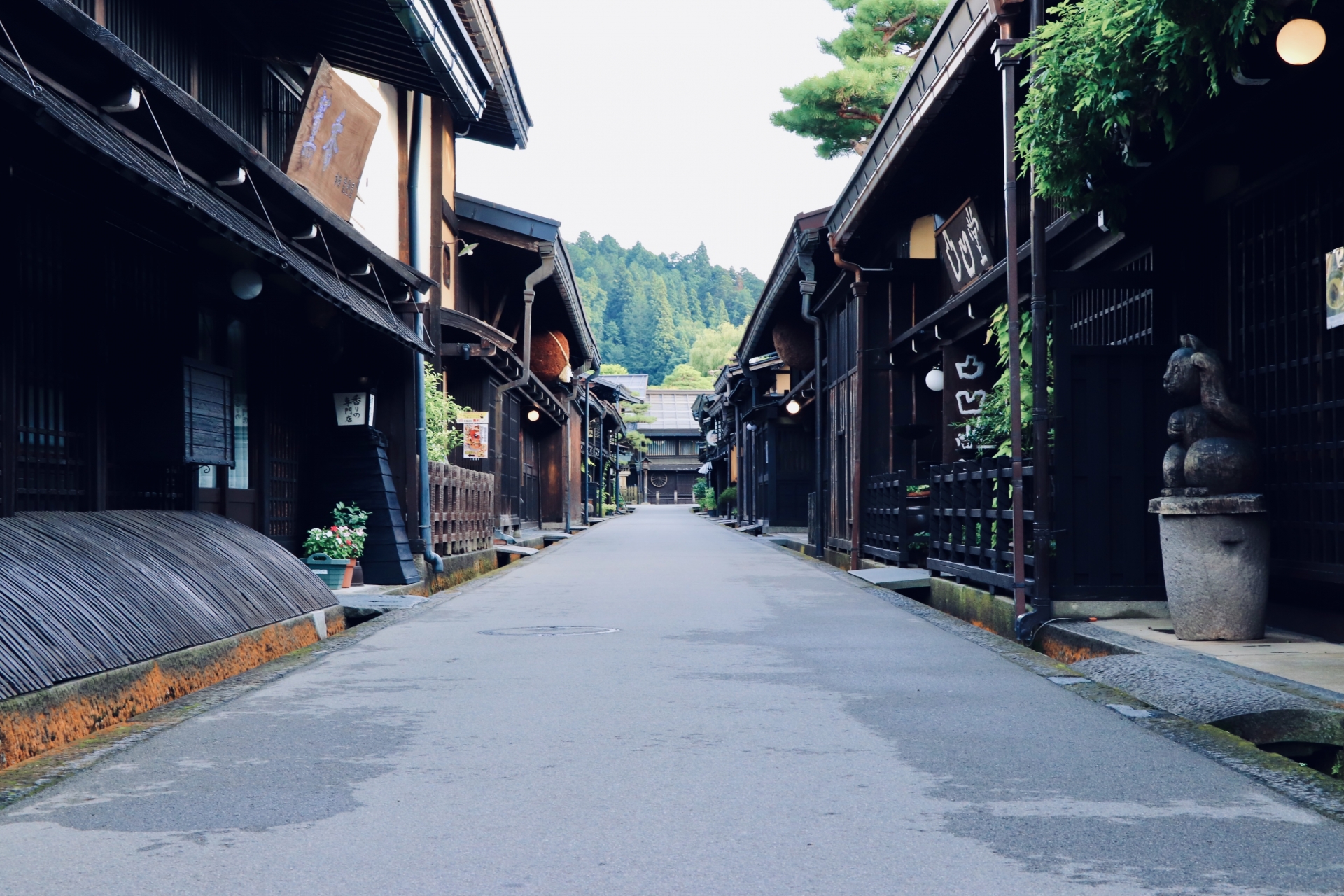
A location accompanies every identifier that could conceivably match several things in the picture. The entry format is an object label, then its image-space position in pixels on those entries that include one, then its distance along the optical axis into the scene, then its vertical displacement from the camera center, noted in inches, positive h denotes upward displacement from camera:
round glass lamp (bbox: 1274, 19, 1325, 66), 253.8 +90.5
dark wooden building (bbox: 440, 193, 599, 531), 843.4 +111.9
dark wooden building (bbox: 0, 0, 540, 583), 279.9 +60.6
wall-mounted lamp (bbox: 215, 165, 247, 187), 358.0 +88.6
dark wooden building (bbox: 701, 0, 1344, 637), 323.0 +51.4
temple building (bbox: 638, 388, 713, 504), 3592.5 +57.0
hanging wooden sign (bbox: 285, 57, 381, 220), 441.1 +130.0
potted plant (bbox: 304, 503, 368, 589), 506.3 -35.5
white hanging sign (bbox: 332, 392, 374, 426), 550.6 +28.6
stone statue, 309.0 +7.1
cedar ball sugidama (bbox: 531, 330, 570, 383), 1200.8 +115.6
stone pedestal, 303.7 -27.7
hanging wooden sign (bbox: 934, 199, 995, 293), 510.6 +97.5
